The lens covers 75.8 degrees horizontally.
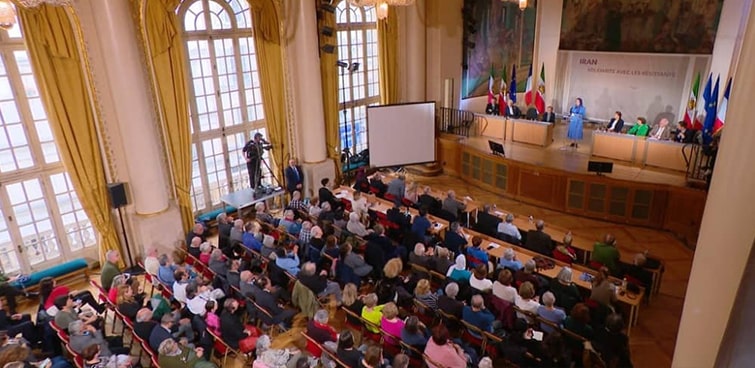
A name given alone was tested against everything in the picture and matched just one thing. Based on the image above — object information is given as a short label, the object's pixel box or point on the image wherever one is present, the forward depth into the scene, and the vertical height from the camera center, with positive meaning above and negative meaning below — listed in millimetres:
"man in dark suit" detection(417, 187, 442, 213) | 8680 -2614
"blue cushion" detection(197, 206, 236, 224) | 9438 -2957
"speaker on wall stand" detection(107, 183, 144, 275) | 7625 -2183
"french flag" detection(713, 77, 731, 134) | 10138 -1507
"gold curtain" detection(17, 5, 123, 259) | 6730 -541
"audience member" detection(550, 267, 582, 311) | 5738 -2805
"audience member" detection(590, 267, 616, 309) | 5504 -2701
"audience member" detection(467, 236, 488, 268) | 6668 -2715
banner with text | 13438 -1069
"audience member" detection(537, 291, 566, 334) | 5285 -2805
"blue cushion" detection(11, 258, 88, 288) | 7441 -3139
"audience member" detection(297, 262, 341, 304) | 6160 -2797
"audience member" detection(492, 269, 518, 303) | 5629 -2682
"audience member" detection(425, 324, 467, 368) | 4738 -2857
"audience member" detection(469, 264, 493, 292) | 5832 -2684
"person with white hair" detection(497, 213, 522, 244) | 7406 -2673
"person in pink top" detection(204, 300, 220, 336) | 5516 -2869
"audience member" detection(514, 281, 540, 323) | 5496 -2781
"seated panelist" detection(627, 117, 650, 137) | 11234 -1898
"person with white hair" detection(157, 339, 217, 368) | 4730 -2814
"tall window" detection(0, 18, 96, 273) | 6906 -1714
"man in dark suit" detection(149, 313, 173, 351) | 5098 -2798
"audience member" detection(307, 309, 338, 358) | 5176 -2838
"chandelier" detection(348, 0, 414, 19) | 7648 +792
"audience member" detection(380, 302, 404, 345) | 5254 -2818
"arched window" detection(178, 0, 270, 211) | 8938 -646
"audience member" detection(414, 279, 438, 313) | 5738 -2785
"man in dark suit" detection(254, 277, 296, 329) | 5812 -2919
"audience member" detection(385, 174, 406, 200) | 9355 -2513
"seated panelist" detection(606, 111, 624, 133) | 11598 -1801
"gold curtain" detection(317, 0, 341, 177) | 10469 -749
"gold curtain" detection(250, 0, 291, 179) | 9398 -277
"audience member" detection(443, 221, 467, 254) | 7027 -2653
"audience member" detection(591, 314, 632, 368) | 4809 -2877
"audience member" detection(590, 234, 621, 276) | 6562 -2750
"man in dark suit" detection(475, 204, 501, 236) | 7738 -2666
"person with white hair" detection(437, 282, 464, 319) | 5520 -2771
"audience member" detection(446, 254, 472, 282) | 6125 -2704
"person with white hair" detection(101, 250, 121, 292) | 6555 -2732
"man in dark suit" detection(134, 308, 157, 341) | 5266 -2777
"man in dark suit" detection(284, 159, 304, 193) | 10008 -2406
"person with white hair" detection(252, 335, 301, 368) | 4797 -2880
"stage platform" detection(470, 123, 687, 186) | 10141 -2500
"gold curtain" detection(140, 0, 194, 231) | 7746 -379
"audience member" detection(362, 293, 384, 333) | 5469 -2829
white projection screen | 11227 -1816
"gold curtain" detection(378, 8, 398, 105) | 11945 -72
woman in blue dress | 12492 -1934
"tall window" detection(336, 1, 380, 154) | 11453 -408
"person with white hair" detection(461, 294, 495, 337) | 5281 -2797
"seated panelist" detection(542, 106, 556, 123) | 12539 -1695
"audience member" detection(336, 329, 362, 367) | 4727 -2813
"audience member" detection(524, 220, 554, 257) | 7020 -2706
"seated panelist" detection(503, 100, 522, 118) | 13277 -1644
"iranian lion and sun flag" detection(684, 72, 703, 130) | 10758 -1602
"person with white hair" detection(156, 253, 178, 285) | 6430 -2709
